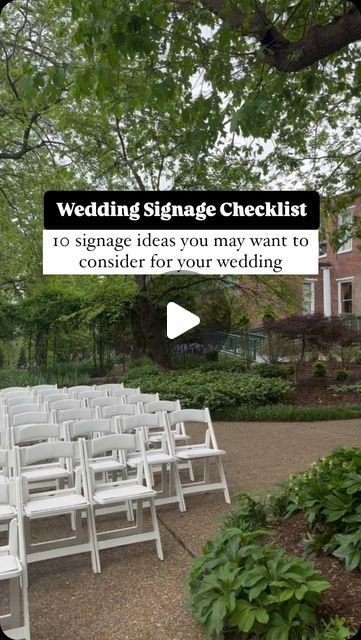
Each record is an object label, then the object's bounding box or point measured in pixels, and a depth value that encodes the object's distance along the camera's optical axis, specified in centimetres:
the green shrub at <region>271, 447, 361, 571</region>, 328
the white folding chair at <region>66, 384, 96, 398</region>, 870
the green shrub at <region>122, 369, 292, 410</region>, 1119
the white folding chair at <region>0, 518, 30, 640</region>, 310
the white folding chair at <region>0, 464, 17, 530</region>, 362
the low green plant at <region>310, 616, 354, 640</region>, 265
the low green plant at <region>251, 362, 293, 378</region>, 1488
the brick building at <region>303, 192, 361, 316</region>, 2399
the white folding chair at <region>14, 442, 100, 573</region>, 407
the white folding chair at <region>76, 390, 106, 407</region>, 866
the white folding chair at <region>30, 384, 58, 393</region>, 1000
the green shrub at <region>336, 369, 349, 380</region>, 1483
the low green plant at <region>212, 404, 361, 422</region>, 1082
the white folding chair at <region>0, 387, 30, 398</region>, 934
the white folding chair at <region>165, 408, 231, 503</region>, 566
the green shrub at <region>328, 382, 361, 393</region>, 1358
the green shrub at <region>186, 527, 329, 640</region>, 279
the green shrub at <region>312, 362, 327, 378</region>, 1530
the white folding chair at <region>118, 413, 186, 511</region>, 542
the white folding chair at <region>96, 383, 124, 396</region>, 916
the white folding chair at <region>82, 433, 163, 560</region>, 432
